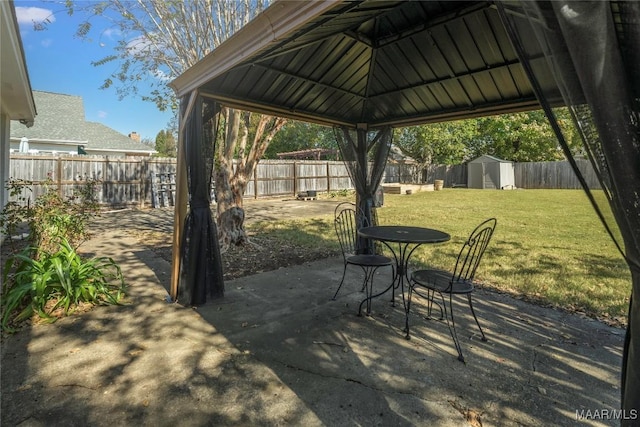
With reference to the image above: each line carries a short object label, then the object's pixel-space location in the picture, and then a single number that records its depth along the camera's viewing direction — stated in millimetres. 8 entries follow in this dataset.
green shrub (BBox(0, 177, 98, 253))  3660
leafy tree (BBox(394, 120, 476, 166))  17766
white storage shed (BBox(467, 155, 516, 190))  18672
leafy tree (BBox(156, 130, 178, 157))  32844
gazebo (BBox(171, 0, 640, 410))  913
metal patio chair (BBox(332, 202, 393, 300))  3145
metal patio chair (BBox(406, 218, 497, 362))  2461
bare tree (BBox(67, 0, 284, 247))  5465
